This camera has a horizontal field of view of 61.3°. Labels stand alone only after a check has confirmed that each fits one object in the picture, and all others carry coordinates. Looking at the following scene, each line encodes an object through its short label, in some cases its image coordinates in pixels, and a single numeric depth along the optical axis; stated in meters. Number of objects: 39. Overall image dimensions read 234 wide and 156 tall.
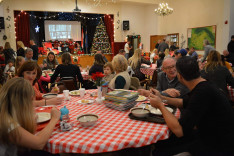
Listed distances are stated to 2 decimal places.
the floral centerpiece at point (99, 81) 2.31
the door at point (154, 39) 12.67
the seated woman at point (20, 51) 7.89
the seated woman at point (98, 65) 4.56
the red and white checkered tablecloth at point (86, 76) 5.04
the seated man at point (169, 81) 2.51
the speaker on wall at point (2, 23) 9.45
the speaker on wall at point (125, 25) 12.75
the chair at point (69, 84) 3.66
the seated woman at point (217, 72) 3.39
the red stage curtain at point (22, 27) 10.18
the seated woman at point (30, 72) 2.53
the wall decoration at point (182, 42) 11.67
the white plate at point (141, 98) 2.39
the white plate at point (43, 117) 1.71
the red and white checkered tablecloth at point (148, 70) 5.91
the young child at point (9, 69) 5.24
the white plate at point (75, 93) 2.69
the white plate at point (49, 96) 2.45
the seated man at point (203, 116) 1.52
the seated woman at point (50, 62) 5.86
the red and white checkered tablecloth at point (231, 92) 3.36
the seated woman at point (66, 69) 4.30
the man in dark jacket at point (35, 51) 8.54
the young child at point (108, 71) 3.30
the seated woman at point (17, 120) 1.28
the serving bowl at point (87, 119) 1.64
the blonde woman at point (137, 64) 5.72
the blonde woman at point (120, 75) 2.77
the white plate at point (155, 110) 1.91
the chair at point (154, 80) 4.81
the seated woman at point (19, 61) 4.02
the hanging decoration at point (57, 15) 10.64
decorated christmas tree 12.48
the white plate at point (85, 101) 2.31
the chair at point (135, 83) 3.53
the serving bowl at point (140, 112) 1.81
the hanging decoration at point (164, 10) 10.06
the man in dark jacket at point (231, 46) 8.25
